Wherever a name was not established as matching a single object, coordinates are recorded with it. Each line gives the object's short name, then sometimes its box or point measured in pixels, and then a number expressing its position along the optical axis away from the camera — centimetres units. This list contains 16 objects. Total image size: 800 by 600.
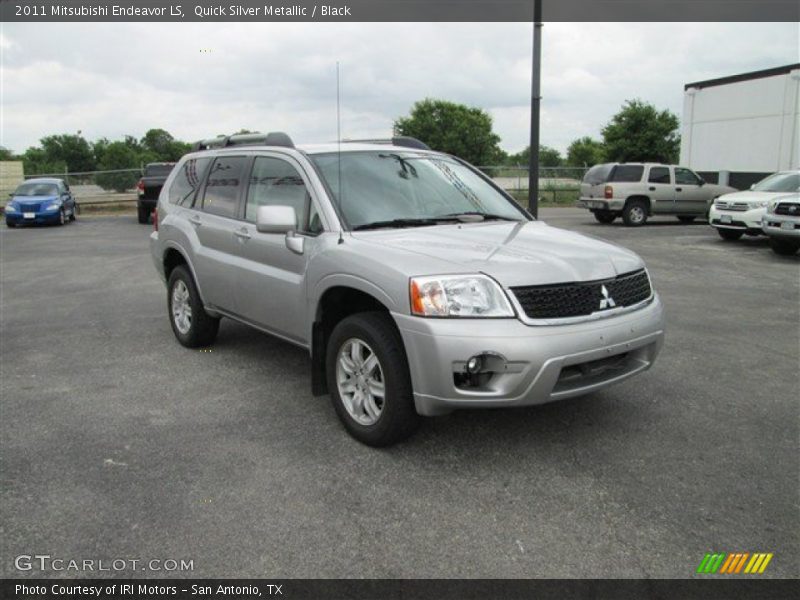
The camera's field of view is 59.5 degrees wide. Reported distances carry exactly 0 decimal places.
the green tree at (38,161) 5242
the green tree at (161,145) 7757
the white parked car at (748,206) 1450
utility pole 1041
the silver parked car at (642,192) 1969
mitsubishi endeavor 354
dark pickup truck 2072
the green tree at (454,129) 7494
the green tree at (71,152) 7406
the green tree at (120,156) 6400
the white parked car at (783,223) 1212
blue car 2047
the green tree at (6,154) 7425
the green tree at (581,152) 8488
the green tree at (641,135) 4916
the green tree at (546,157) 7066
